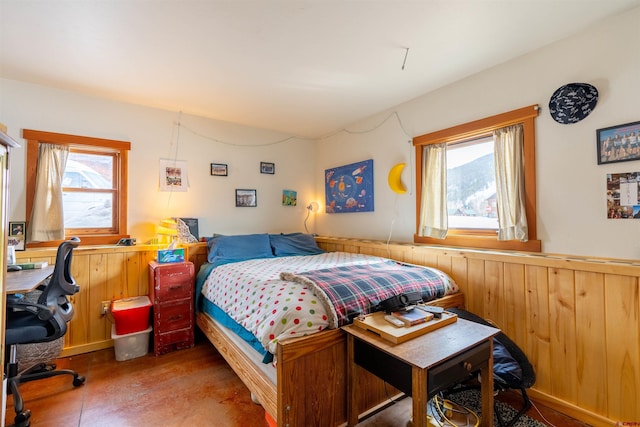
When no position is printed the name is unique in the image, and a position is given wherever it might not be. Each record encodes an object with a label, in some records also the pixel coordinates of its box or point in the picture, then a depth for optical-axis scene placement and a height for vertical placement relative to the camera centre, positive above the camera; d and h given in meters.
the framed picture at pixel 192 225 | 3.26 -0.07
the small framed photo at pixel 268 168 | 3.90 +0.69
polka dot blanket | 1.53 -0.50
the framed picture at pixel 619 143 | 1.69 +0.45
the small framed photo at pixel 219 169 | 3.53 +0.60
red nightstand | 2.61 -0.79
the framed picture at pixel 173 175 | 3.22 +0.49
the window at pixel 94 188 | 2.82 +0.31
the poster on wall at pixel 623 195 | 1.69 +0.13
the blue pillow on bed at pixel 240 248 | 3.04 -0.32
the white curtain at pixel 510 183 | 2.15 +0.26
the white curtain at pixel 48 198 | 2.56 +0.19
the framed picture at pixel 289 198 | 4.10 +0.29
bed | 1.49 -0.61
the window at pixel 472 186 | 2.44 +0.29
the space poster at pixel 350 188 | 3.49 +0.39
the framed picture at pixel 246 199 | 3.71 +0.26
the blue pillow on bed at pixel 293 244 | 3.43 -0.32
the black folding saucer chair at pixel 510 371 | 1.66 -0.90
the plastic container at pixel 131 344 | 2.52 -1.10
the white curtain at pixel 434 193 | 2.70 +0.23
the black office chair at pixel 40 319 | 1.77 -0.66
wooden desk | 1.64 -0.39
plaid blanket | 1.69 -0.44
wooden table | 1.22 -0.67
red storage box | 2.51 -0.85
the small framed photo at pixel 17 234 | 2.48 -0.13
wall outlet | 2.73 -0.83
